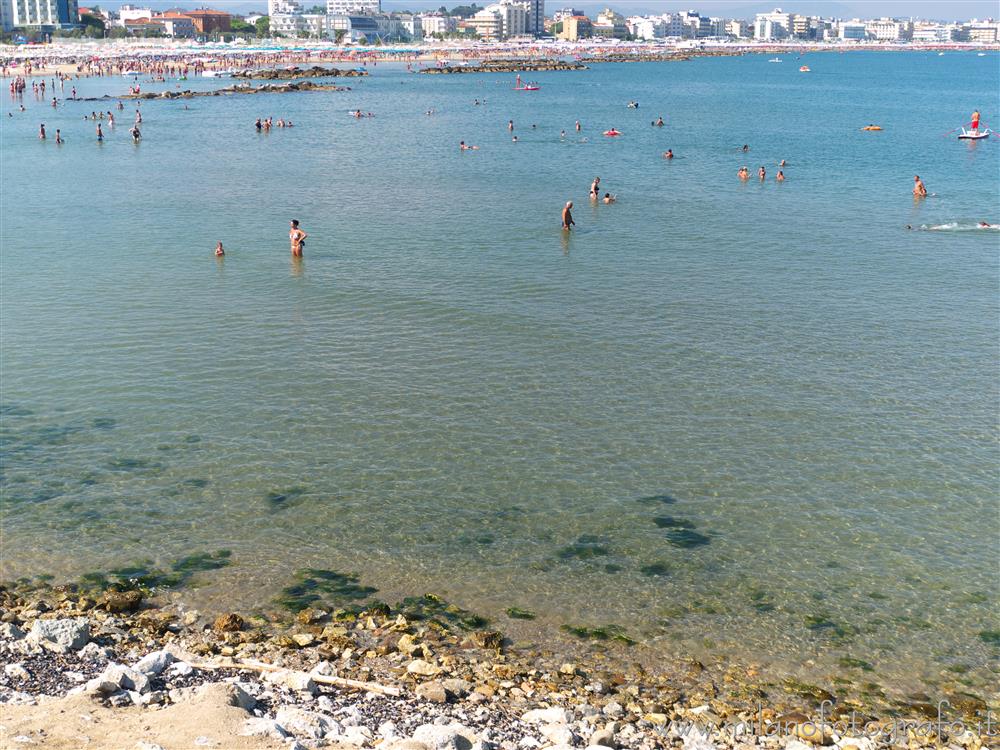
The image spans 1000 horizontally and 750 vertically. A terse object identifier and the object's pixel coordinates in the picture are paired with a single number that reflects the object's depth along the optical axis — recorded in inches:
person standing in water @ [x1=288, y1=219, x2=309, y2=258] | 1251.8
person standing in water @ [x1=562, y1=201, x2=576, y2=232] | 1411.2
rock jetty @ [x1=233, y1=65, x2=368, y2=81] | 5383.9
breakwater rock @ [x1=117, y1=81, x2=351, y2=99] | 4128.9
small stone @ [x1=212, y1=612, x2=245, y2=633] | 485.7
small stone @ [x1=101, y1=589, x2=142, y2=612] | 506.0
